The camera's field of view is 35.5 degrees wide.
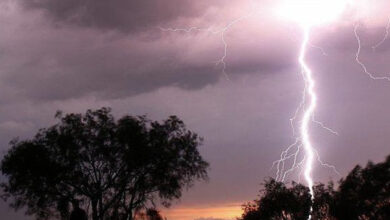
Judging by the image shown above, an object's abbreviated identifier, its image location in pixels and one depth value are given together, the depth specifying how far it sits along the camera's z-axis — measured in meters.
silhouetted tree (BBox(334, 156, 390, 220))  59.67
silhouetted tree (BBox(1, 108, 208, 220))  48.09
